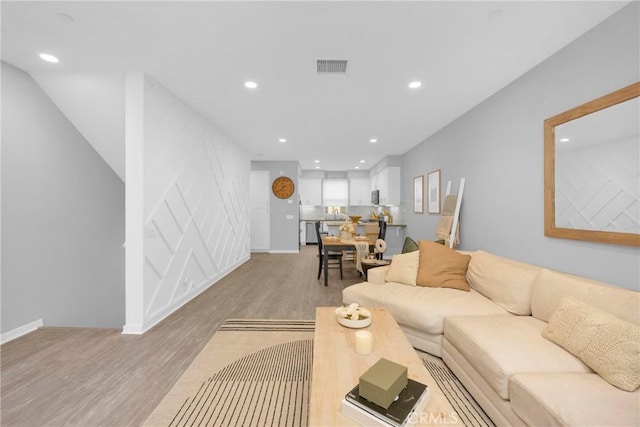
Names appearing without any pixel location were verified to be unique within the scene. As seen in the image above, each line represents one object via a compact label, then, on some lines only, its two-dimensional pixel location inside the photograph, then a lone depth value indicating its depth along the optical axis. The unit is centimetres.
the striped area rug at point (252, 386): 151
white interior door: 717
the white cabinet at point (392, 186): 648
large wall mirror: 165
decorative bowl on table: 174
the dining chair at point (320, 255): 458
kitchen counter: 630
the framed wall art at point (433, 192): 447
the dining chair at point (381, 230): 458
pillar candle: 144
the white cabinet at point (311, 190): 909
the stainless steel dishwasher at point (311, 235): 884
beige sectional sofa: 116
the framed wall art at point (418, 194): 518
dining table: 413
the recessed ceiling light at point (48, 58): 231
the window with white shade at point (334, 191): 923
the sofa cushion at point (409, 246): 364
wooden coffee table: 101
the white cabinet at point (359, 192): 915
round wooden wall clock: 711
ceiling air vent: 238
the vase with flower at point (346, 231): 453
